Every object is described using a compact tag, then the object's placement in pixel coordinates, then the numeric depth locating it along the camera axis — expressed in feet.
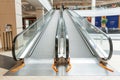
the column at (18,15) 19.38
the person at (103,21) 61.04
